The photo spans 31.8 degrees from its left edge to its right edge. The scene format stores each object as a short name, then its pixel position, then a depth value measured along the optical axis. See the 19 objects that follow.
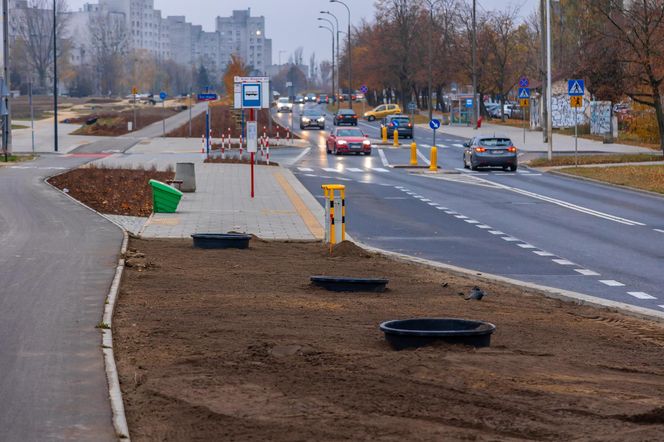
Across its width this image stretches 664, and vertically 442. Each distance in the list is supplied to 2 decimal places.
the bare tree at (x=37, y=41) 162.12
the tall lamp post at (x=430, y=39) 88.31
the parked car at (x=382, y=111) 104.12
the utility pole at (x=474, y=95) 82.00
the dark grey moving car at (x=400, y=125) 70.31
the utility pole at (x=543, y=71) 60.53
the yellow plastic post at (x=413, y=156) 47.53
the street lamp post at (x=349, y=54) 114.19
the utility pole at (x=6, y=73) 48.97
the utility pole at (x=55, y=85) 57.38
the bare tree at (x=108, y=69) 171.75
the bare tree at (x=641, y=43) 46.28
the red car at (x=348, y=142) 55.34
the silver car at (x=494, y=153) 44.06
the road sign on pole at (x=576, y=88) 40.91
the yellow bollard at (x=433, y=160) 44.01
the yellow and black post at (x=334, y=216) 17.83
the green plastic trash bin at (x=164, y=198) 23.95
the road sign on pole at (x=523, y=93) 57.46
